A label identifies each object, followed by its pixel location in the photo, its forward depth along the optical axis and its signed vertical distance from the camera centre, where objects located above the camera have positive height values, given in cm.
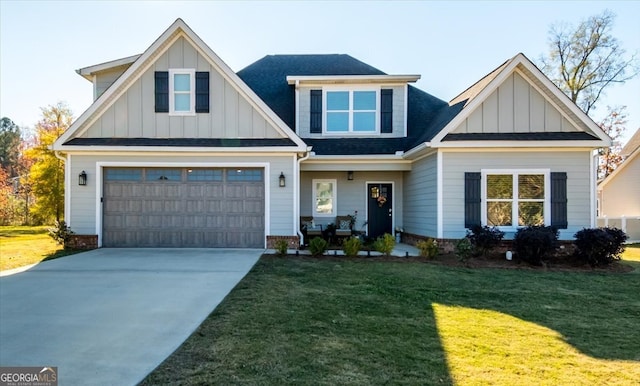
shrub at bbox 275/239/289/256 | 1023 -141
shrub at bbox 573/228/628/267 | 973 -124
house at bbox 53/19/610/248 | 1108 +97
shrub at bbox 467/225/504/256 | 1027 -114
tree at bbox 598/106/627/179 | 2803 +459
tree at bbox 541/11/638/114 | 2414 +835
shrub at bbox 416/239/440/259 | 1027 -143
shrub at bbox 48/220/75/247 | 1129 -117
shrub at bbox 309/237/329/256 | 1031 -138
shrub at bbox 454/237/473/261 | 969 -137
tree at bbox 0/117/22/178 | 4048 +417
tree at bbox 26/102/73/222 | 1914 +56
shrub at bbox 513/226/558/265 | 973 -123
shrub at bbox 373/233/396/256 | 1040 -135
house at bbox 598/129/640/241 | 1742 -13
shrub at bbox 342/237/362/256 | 1029 -139
